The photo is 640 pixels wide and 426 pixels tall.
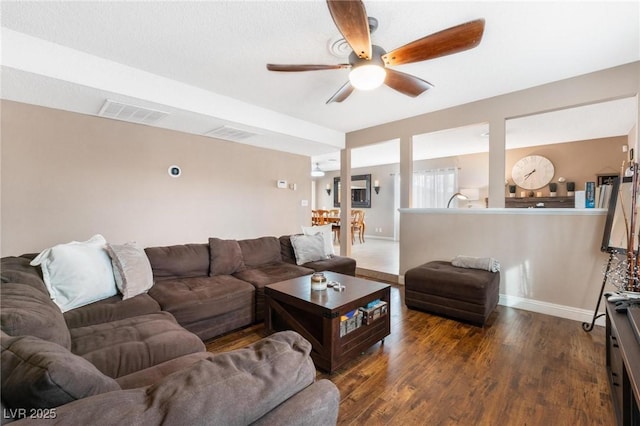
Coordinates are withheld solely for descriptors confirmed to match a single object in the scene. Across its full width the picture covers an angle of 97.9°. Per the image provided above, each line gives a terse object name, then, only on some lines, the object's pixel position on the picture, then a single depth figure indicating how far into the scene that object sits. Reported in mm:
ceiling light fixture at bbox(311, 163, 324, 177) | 9156
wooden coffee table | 1921
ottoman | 2609
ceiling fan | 1574
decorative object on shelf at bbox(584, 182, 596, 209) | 2984
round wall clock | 5938
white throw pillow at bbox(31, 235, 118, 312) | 1893
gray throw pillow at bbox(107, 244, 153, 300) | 2189
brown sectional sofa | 614
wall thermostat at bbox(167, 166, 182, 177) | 3798
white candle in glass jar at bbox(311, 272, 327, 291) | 2270
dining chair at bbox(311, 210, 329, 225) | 7844
